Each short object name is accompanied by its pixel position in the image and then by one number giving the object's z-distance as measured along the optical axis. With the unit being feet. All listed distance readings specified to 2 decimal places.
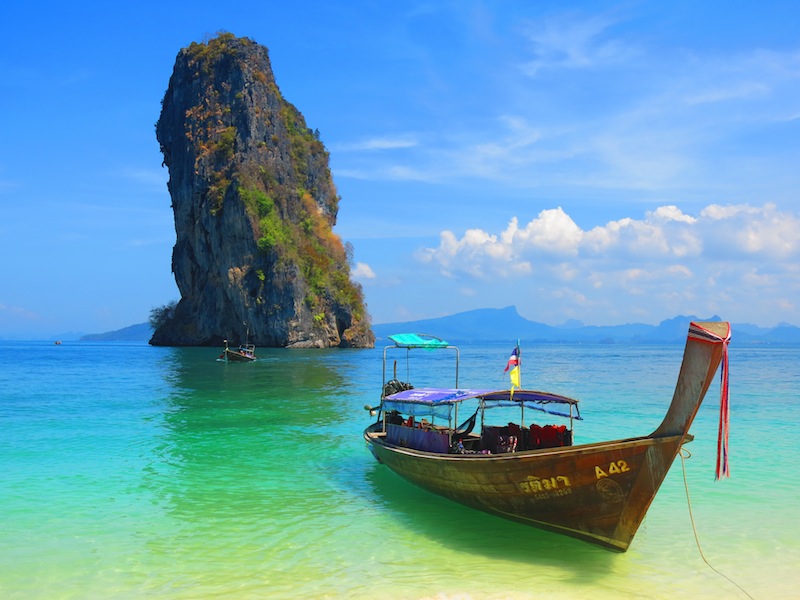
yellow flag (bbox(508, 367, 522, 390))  34.22
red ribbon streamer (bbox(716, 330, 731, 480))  23.04
